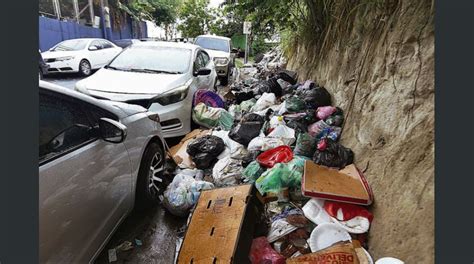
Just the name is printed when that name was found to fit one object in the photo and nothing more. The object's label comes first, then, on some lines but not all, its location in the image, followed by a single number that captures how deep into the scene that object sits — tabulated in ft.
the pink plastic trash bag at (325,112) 12.84
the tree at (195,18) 85.51
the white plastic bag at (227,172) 11.39
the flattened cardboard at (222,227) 7.05
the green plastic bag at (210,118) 16.88
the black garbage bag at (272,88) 19.90
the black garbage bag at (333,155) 9.78
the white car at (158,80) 14.70
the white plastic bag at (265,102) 17.52
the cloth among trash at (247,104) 19.01
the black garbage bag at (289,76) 21.13
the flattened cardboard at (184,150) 13.48
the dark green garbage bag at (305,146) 10.89
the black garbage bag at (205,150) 13.00
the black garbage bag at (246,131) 13.35
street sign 39.05
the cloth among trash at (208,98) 17.83
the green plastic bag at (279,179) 9.32
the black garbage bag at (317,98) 14.34
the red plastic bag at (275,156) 10.77
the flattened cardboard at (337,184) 7.93
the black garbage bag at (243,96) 20.97
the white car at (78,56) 32.35
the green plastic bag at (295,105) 14.56
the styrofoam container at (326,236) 7.34
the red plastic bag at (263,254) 7.47
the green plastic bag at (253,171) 10.72
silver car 5.52
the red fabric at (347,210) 7.82
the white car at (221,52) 34.86
